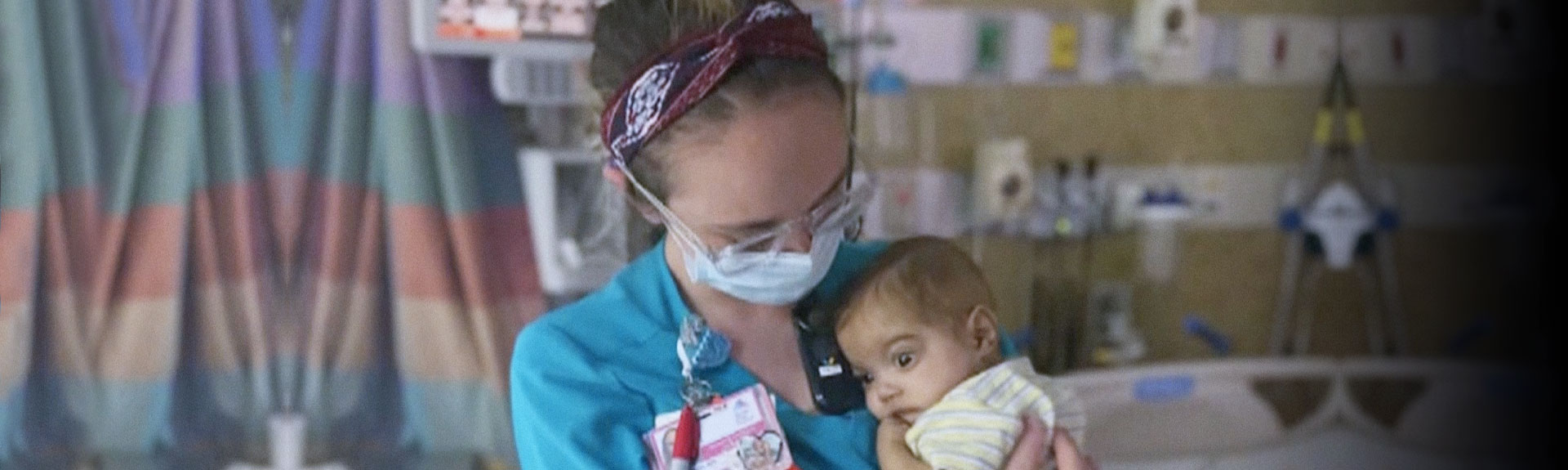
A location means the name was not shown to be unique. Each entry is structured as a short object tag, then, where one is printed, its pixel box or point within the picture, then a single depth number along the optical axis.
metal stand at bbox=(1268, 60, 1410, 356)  3.26
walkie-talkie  1.45
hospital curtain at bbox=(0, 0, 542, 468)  2.22
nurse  1.31
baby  1.44
